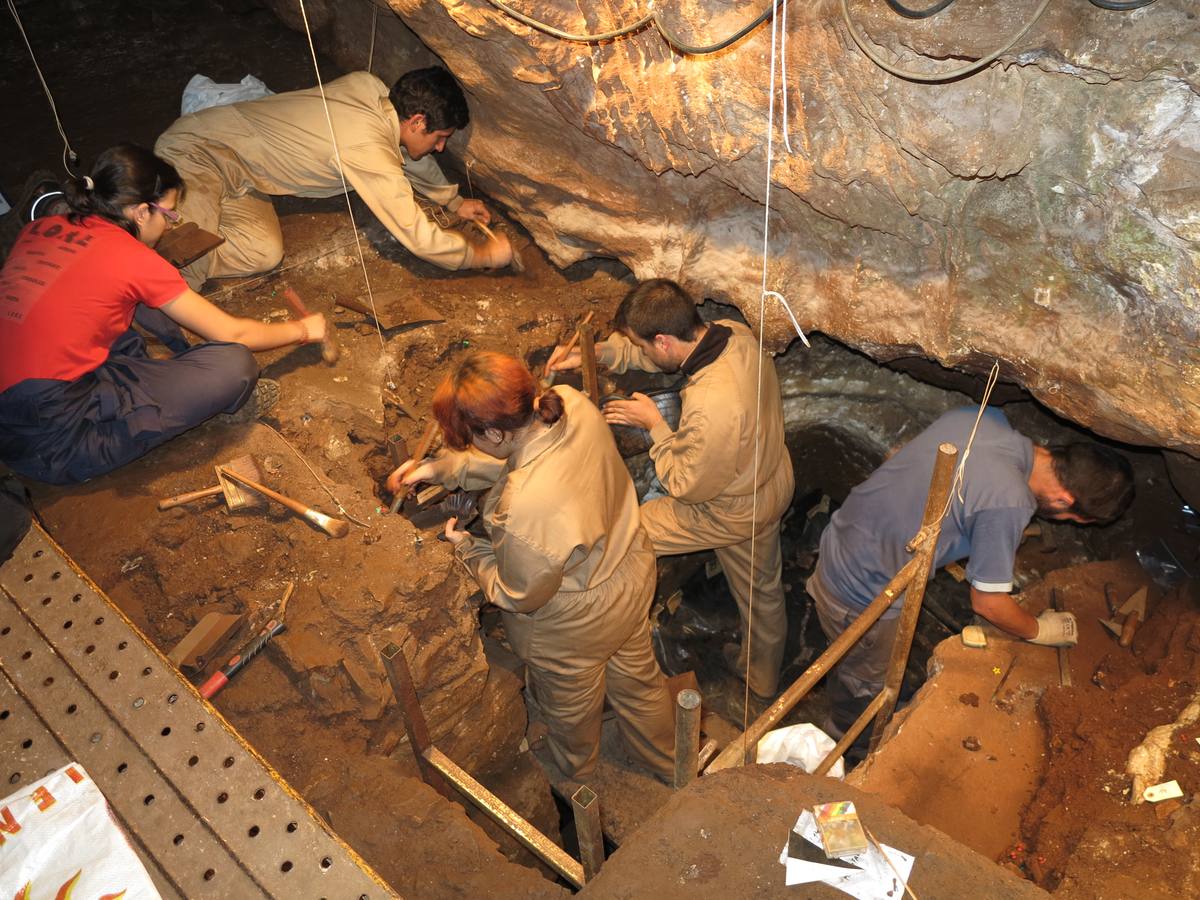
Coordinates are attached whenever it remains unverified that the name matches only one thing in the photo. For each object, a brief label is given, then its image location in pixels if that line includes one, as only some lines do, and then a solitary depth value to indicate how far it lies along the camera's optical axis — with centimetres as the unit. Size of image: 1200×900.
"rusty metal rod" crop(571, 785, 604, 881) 257
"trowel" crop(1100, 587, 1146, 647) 394
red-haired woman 333
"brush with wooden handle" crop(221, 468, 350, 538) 368
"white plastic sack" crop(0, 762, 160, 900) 175
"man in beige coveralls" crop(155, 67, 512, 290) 480
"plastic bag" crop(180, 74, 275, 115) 543
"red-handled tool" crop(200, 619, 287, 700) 324
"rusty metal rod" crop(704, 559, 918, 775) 298
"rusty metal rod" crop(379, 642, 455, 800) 295
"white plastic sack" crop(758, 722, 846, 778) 405
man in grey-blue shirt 357
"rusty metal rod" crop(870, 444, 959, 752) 313
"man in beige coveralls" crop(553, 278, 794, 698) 405
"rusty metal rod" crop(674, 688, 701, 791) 265
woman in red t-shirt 355
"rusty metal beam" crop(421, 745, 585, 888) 280
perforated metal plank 178
